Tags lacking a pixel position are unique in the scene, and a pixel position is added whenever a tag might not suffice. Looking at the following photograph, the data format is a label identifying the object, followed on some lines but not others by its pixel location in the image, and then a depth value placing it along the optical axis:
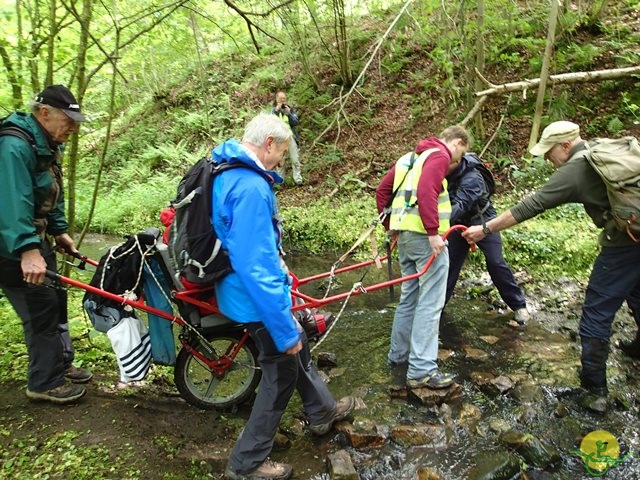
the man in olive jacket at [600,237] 3.66
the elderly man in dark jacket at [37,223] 3.26
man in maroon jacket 3.94
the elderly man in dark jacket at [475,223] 5.16
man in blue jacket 2.74
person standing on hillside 11.74
